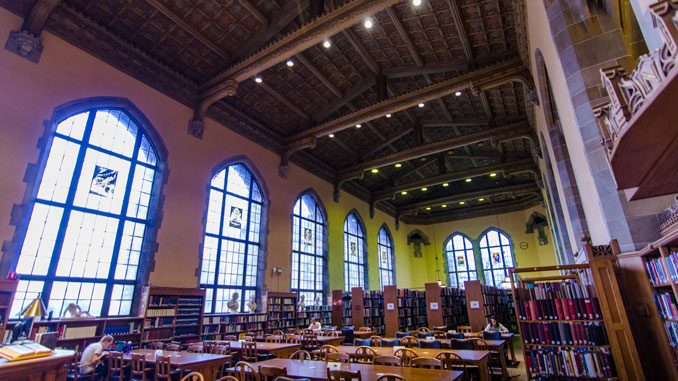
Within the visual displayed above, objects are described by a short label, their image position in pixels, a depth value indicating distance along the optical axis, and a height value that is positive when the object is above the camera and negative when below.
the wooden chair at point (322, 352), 5.37 -0.72
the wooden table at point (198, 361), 4.12 -0.61
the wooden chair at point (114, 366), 4.23 -0.68
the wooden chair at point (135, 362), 4.15 -0.61
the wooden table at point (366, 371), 3.31 -0.66
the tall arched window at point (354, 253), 13.38 +2.06
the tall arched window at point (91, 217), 5.71 +1.70
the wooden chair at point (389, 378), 2.80 -0.61
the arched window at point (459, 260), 17.31 +2.17
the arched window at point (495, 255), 16.41 +2.26
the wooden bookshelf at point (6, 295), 4.57 +0.24
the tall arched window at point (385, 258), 15.72 +2.17
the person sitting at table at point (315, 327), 8.41 -0.48
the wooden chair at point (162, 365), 3.97 -0.61
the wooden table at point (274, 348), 5.52 -0.63
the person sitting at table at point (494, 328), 7.29 -0.51
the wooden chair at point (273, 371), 3.33 -0.60
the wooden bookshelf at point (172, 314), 6.48 -0.08
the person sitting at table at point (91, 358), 4.37 -0.57
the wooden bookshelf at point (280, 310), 9.17 -0.05
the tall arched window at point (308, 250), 11.00 +1.85
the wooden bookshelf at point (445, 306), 10.35 -0.05
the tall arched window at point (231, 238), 8.32 +1.77
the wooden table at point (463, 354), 4.21 -0.67
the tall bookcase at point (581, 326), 3.24 -0.24
